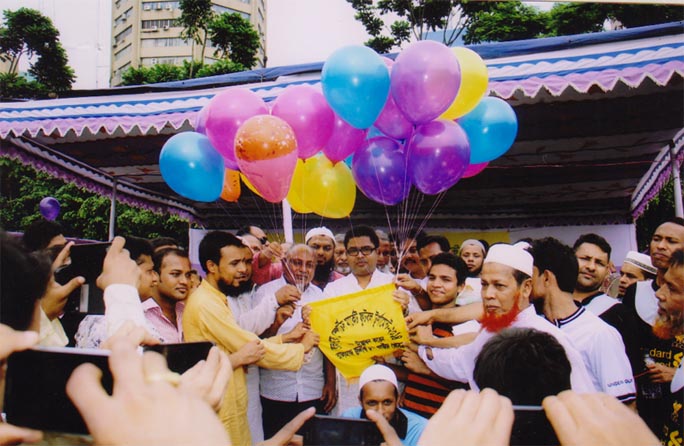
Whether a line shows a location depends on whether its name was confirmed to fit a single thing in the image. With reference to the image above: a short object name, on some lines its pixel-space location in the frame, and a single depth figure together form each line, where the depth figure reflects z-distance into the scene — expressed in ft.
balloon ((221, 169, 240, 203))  11.24
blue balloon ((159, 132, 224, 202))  9.03
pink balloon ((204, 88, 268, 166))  8.70
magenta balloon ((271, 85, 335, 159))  8.71
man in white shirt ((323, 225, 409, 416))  10.31
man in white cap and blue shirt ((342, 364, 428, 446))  6.88
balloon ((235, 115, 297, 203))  7.98
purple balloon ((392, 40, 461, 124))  7.89
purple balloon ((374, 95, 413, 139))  8.98
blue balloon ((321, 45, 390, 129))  8.06
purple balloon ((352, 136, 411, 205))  9.25
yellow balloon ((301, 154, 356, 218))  9.97
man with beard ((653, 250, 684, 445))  6.80
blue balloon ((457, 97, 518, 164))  9.23
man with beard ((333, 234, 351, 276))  13.38
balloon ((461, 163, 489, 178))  10.35
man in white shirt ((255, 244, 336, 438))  9.46
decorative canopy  10.07
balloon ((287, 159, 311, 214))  10.20
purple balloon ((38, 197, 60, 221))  27.25
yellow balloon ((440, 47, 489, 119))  8.66
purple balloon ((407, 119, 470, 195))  8.61
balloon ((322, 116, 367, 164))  9.39
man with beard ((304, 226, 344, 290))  11.57
